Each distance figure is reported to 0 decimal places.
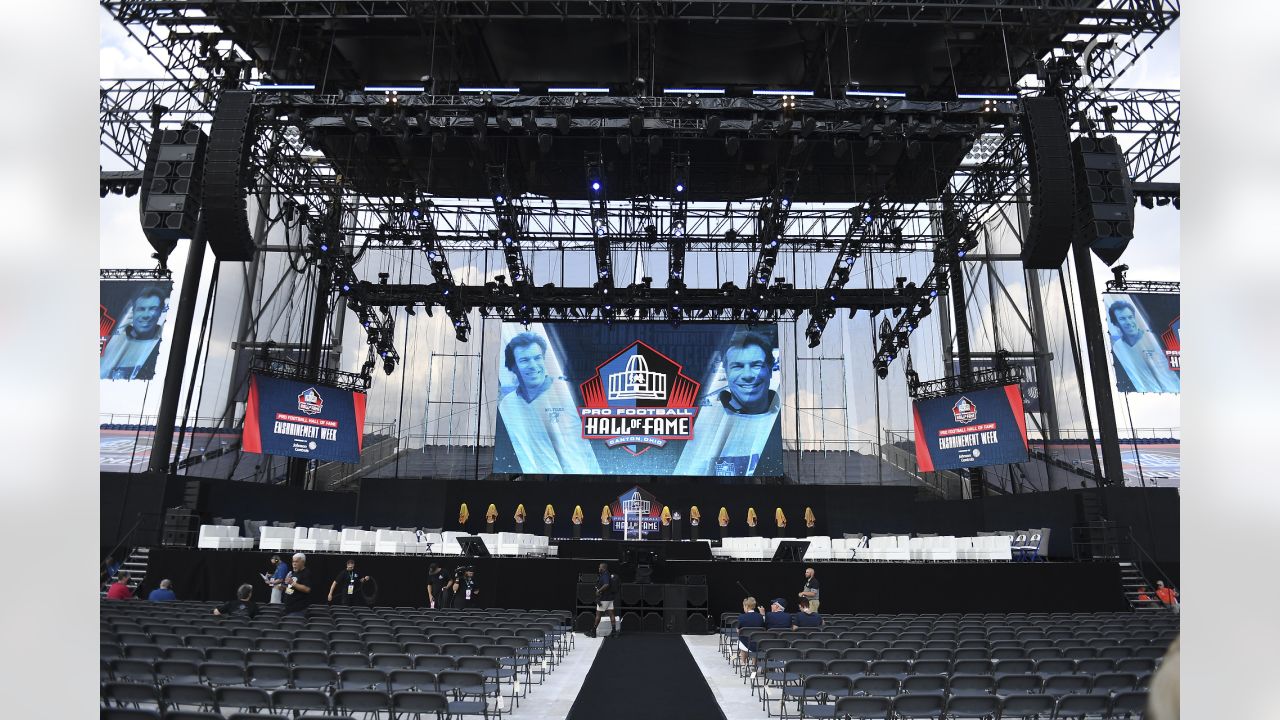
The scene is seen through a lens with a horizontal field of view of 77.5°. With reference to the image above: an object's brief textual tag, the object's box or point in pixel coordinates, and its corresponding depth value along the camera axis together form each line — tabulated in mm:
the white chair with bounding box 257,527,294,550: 17406
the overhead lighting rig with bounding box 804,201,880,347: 18273
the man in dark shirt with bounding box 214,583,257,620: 10625
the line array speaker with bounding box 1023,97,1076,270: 11539
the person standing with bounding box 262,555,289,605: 11641
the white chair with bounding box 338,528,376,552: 18594
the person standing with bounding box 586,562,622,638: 14695
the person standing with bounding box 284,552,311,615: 10461
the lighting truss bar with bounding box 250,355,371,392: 20969
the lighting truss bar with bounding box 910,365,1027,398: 21828
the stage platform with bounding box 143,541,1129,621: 15602
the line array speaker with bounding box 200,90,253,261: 11523
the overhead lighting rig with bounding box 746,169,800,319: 17922
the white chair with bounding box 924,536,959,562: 18469
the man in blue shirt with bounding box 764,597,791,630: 11227
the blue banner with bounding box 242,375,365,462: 20438
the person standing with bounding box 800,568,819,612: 11902
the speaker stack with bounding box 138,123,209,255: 11727
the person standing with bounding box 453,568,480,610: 15234
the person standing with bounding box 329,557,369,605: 13852
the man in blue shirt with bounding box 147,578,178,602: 12036
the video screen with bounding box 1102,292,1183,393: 20938
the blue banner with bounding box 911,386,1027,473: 20938
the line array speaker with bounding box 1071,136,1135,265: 11680
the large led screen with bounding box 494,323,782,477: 25234
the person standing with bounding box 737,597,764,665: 11016
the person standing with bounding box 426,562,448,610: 14672
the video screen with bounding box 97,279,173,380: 22078
